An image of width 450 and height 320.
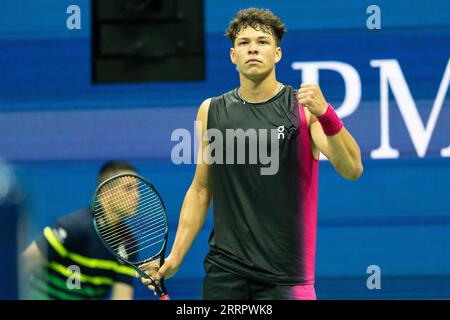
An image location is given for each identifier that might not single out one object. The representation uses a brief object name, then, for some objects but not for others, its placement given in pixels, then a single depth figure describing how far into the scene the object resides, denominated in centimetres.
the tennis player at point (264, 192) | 736
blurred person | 890
